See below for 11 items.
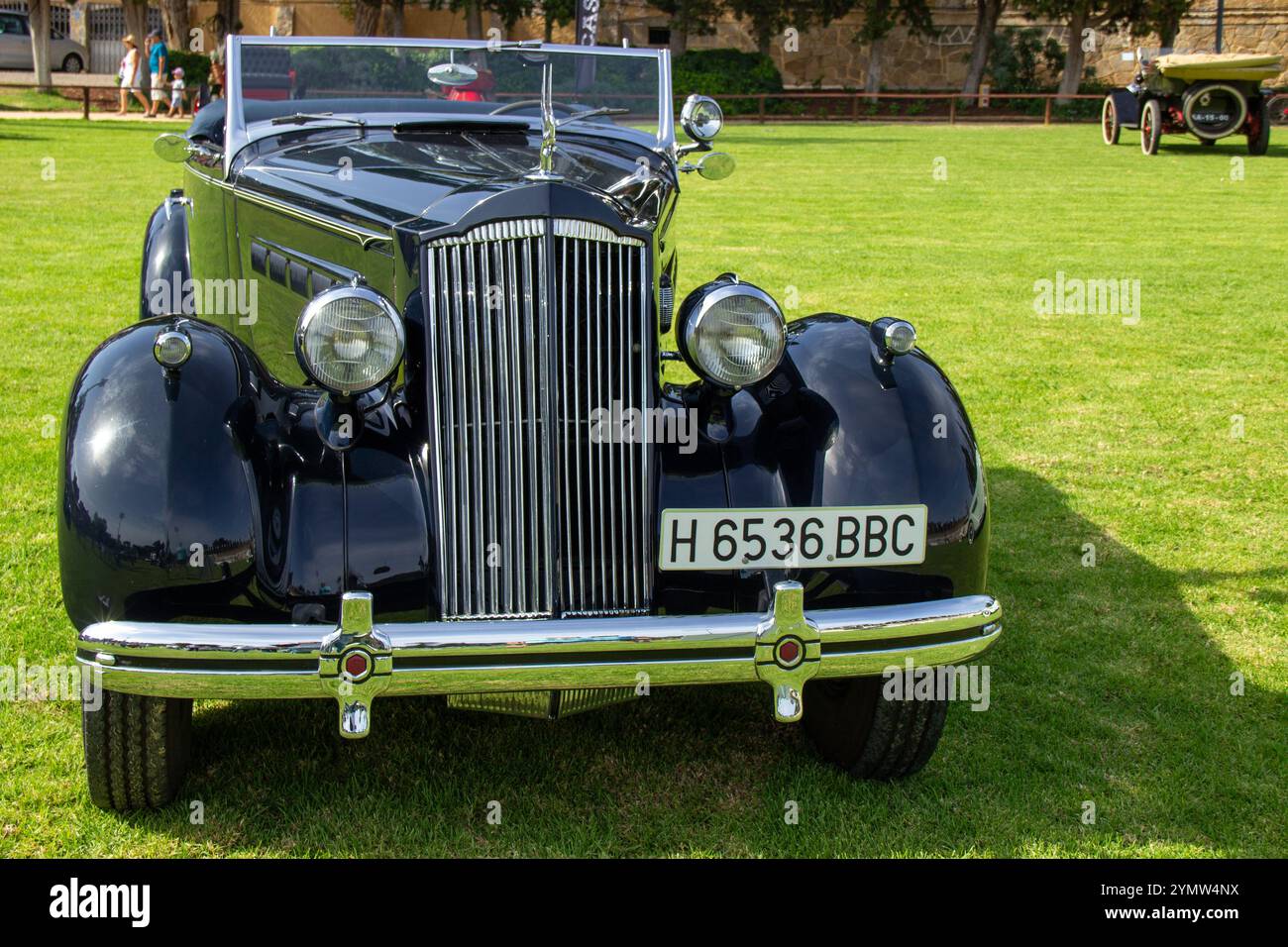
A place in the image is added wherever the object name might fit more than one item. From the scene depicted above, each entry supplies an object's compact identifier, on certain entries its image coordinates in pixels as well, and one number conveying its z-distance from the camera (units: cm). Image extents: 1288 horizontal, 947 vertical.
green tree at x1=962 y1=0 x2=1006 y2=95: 3462
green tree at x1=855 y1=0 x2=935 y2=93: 3572
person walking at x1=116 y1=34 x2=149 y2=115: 2777
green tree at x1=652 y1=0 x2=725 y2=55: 3716
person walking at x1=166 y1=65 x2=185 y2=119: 2600
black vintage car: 252
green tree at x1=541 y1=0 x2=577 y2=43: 3528
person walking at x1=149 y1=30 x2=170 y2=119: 2727
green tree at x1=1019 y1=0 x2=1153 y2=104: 3328
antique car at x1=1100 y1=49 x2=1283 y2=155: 2038
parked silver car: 3519
